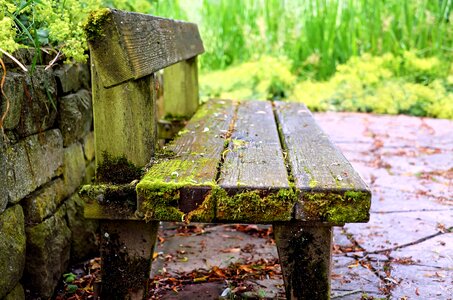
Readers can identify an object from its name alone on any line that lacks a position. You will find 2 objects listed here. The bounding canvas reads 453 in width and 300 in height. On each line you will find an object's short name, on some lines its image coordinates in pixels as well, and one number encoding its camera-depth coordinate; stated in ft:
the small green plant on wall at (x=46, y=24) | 5.82
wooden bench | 5.20
